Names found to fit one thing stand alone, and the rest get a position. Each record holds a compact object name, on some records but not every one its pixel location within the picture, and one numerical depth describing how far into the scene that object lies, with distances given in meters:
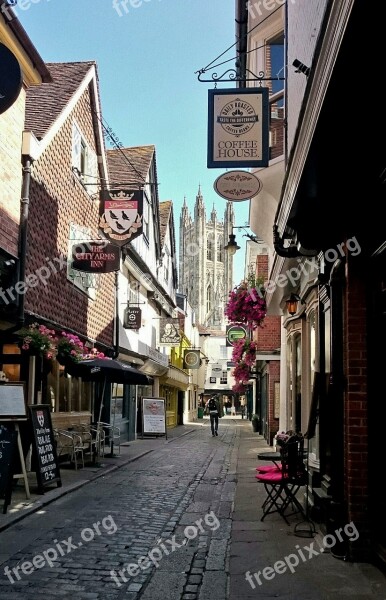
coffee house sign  9.47
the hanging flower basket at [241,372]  27.92
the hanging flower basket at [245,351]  26.31
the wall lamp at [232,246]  16.95
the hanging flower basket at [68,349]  12.87
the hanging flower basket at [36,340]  11.20
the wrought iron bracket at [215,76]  10.33
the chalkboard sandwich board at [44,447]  9.87
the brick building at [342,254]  4.06
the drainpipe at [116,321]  20.05
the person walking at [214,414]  26.33
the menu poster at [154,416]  22.12
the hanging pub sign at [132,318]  20.92
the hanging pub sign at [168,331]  29.12
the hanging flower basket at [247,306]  16.95
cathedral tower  109.88
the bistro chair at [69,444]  13.16
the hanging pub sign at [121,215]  15.71
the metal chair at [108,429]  15.59
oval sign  10.07
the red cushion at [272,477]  7.78
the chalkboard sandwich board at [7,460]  8.38
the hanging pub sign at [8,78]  6.96
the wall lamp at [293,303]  10.97
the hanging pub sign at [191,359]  41.81
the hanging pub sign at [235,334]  34.47
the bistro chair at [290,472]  7.71
